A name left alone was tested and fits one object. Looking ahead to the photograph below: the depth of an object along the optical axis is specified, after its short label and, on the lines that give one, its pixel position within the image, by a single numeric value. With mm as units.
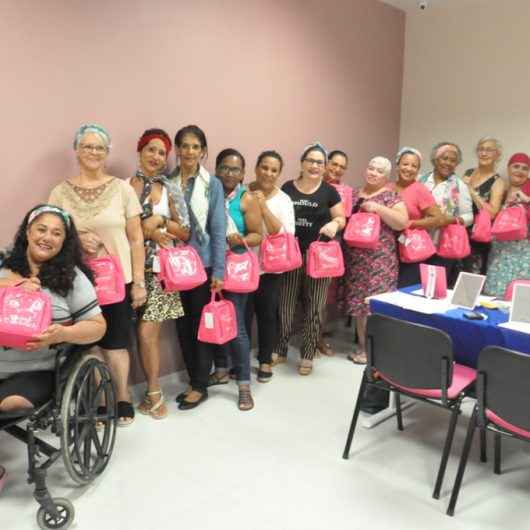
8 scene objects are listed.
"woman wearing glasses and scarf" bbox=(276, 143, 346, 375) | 3240
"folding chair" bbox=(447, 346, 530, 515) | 1838
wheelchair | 1911
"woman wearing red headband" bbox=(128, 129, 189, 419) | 2682
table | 2205
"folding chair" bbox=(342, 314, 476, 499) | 2111
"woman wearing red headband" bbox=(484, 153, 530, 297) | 3553
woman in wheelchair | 1992
